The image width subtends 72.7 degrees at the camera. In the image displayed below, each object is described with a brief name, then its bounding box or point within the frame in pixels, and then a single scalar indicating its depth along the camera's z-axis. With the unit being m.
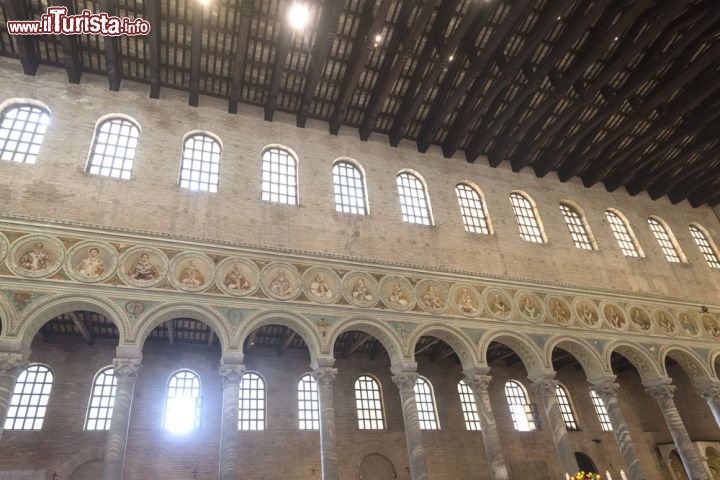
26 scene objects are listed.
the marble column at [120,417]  11.13
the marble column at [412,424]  13.66
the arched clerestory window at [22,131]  14.24
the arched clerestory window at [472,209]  19.16
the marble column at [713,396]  18.31
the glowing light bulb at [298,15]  14.27
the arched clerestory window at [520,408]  21.59
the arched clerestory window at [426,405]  20.16
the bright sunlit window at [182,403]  17.25
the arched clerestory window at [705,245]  23.39
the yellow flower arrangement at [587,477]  10.47
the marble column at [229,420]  12.07
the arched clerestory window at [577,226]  20.83
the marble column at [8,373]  11.13
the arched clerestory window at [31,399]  15.64
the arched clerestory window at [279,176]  16.64
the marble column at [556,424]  15.17
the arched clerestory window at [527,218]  19.92
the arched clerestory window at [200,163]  15.82
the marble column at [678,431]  16.38
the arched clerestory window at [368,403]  19.55
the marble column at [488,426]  14.28
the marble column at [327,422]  12.83
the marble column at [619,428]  15.77
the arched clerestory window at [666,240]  22.48
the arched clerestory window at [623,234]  21.59
